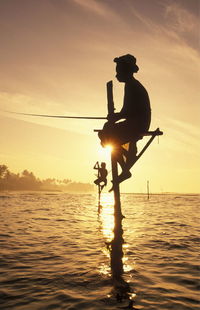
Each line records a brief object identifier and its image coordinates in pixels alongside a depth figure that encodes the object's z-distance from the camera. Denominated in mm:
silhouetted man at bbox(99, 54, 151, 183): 5152
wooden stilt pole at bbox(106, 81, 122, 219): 5726
